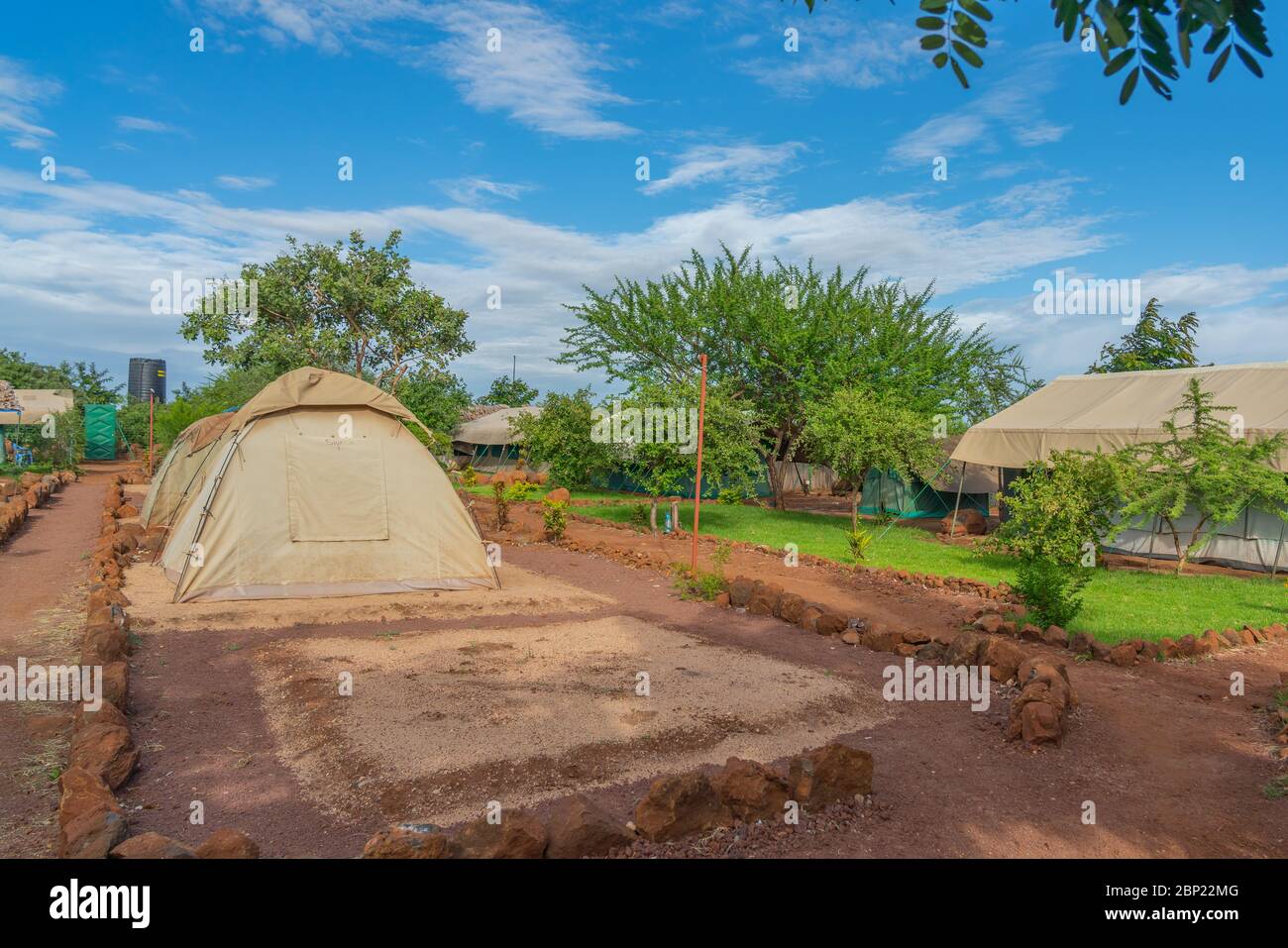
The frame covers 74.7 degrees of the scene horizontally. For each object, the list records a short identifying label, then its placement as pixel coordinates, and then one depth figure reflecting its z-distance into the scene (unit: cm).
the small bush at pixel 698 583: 1062
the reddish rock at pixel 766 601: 974
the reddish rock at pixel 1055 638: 824
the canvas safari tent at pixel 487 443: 3709
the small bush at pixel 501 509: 1702
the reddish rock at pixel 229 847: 336
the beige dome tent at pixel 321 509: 968
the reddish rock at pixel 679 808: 396
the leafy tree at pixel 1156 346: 2845
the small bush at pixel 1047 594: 869
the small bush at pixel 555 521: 1563
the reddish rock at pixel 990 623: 860
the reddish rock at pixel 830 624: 877
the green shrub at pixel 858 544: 1412
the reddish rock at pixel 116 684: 570
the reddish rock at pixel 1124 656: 767
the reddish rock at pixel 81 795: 389
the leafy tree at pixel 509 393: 5512
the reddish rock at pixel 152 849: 335
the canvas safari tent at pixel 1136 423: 1469
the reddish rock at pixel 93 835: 348
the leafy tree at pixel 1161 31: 230
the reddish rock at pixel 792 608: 937
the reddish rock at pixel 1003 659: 702
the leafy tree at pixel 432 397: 2762
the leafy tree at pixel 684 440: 1670
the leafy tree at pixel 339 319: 2561
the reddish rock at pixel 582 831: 368
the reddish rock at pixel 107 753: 456
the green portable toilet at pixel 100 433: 3938
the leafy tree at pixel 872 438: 1772
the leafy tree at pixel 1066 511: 1316
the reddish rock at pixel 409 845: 337
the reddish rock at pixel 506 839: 350
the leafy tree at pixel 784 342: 2405
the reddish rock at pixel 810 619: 908
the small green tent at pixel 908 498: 2409
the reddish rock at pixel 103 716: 515
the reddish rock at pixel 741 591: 1017
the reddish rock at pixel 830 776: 435
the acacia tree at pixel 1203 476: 1330
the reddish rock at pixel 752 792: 420
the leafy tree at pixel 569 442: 2139
